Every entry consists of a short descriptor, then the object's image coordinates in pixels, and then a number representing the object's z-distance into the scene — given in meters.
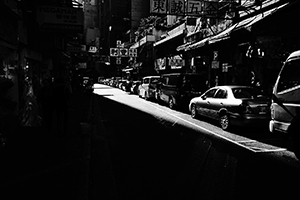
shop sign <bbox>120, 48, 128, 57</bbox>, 43.69
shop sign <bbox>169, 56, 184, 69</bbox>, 26.23
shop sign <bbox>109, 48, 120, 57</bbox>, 42.70
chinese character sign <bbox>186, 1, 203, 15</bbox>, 15.09
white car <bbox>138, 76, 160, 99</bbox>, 21.39
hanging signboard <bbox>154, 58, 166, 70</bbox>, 31.41
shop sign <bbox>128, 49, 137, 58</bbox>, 43.56
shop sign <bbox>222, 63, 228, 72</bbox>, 17.12
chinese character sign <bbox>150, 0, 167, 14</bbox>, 14.69
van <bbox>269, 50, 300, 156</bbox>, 5.66
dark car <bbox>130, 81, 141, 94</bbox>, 30.91
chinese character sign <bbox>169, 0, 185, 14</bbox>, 14.92
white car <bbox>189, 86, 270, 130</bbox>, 8.28
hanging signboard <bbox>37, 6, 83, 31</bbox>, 10.29
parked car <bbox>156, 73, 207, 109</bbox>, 14.85
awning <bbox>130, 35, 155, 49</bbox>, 37.81
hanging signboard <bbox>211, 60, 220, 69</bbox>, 18.30
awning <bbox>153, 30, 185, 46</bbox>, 25.70
